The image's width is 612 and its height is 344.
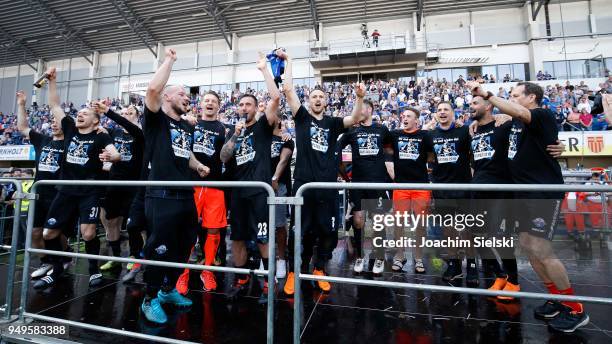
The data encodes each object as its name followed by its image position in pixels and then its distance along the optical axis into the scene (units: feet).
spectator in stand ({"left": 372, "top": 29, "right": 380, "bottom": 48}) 65.92
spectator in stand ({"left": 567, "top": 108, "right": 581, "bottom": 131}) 39.91
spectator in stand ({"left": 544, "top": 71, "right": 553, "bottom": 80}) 59.77
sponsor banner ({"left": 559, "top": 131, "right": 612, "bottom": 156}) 38.04
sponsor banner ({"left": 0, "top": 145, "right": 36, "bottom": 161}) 56.18
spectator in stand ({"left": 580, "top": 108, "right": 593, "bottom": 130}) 39.17
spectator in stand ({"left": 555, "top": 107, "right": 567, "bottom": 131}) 40.75
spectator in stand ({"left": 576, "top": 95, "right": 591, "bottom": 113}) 41.97
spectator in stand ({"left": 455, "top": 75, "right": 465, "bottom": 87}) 59.17
